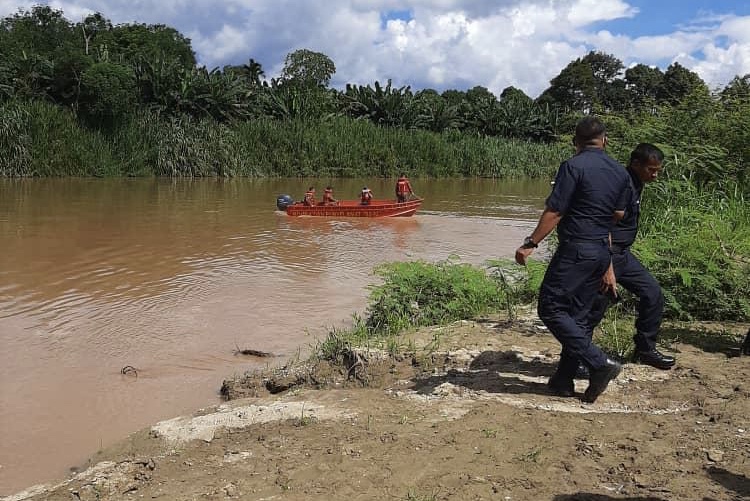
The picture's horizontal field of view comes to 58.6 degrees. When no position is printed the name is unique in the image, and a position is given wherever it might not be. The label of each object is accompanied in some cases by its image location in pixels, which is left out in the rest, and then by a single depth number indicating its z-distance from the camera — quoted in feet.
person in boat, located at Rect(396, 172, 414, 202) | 63.87
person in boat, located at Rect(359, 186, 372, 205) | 63.41
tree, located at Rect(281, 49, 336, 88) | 199.21
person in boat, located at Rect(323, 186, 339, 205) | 63.72
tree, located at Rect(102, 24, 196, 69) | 164.71
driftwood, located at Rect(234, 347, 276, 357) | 22.87
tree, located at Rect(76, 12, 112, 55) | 204.95
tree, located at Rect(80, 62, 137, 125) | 104.37
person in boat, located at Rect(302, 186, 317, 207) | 63.36
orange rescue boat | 62.28
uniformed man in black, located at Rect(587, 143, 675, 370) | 15.38
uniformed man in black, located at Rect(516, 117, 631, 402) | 13.56
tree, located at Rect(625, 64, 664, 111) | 225.64
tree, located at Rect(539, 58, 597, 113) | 227.40
